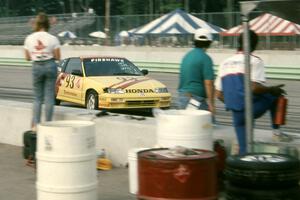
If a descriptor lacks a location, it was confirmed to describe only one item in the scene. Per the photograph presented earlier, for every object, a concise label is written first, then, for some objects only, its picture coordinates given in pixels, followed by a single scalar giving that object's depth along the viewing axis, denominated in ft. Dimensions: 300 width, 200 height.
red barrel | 23.21
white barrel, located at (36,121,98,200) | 28.25
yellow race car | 77.20
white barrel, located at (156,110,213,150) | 28.56
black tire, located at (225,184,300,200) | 24.39
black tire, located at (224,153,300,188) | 24.31
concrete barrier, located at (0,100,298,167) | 39.05
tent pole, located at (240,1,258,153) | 29.44
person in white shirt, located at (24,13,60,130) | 46.35
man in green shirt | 38.76
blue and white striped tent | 232.28
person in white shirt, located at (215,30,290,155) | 33.03
